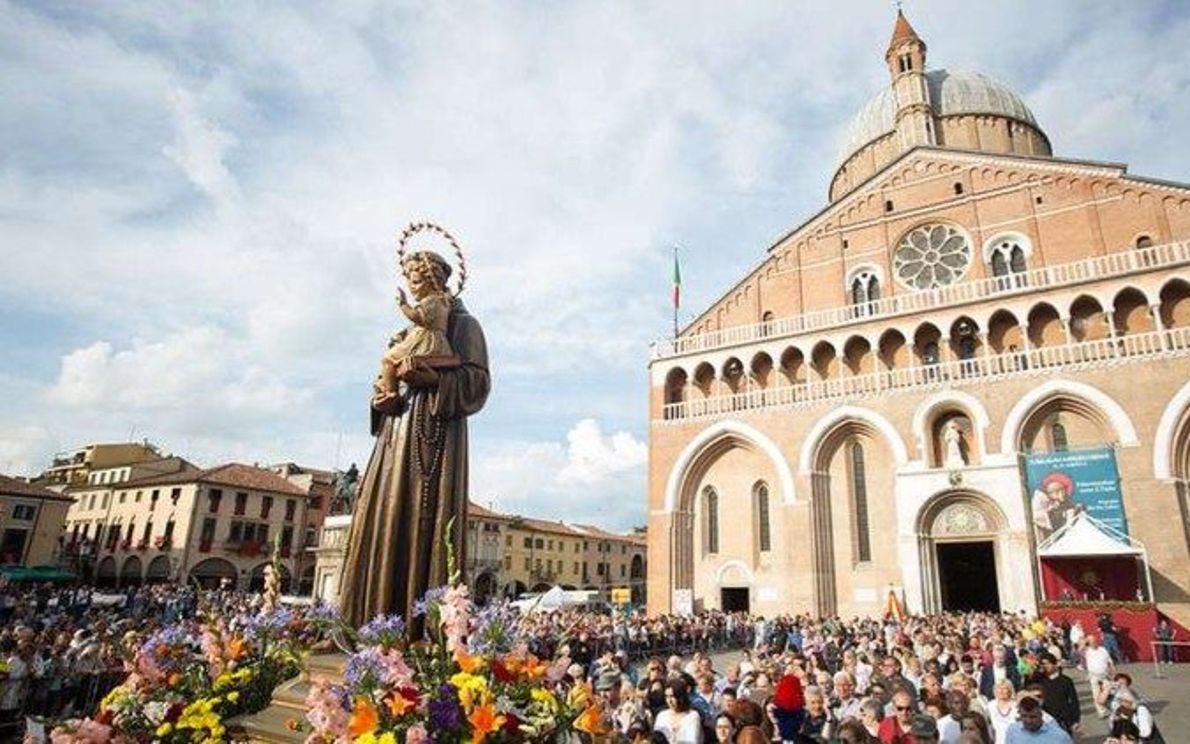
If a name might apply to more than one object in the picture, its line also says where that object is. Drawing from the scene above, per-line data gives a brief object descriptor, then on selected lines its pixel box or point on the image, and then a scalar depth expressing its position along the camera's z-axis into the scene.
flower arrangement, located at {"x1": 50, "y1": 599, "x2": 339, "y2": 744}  3.30
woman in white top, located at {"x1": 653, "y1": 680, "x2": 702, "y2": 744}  5.53
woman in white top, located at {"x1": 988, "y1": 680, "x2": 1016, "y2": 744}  6.59
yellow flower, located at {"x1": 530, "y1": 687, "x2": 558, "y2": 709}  2.64
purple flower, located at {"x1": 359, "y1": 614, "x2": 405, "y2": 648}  3.11
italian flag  30.16
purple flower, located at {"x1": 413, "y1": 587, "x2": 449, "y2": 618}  3.14
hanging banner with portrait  19.05
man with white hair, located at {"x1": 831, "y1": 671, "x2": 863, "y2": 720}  7.48
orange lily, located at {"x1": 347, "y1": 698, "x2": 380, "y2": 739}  2.33
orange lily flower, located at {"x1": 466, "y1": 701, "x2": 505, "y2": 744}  2.31
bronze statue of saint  4.52
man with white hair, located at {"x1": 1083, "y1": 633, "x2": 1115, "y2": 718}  10.18
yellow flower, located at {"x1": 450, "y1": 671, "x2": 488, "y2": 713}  2.49
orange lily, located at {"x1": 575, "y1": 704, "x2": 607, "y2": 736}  2.44
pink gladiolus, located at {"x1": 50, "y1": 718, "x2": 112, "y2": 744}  2.64
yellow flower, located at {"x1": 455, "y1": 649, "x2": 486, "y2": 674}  2.67
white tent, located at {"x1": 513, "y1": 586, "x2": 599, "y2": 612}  27.53
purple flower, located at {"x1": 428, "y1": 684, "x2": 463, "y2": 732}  2.36
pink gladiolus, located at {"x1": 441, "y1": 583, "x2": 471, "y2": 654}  2.81
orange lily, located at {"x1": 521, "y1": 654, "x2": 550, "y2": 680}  2.81
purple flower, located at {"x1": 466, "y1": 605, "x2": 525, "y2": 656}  2.87
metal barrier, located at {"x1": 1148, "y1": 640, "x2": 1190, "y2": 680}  14.93
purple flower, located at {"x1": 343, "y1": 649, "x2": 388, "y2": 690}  2.66
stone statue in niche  21.89
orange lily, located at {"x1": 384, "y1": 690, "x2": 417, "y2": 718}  2.41
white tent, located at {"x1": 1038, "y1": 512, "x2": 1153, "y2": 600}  18.08
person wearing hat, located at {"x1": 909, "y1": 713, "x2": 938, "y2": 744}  5.41
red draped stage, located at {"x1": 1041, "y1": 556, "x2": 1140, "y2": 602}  18.55
